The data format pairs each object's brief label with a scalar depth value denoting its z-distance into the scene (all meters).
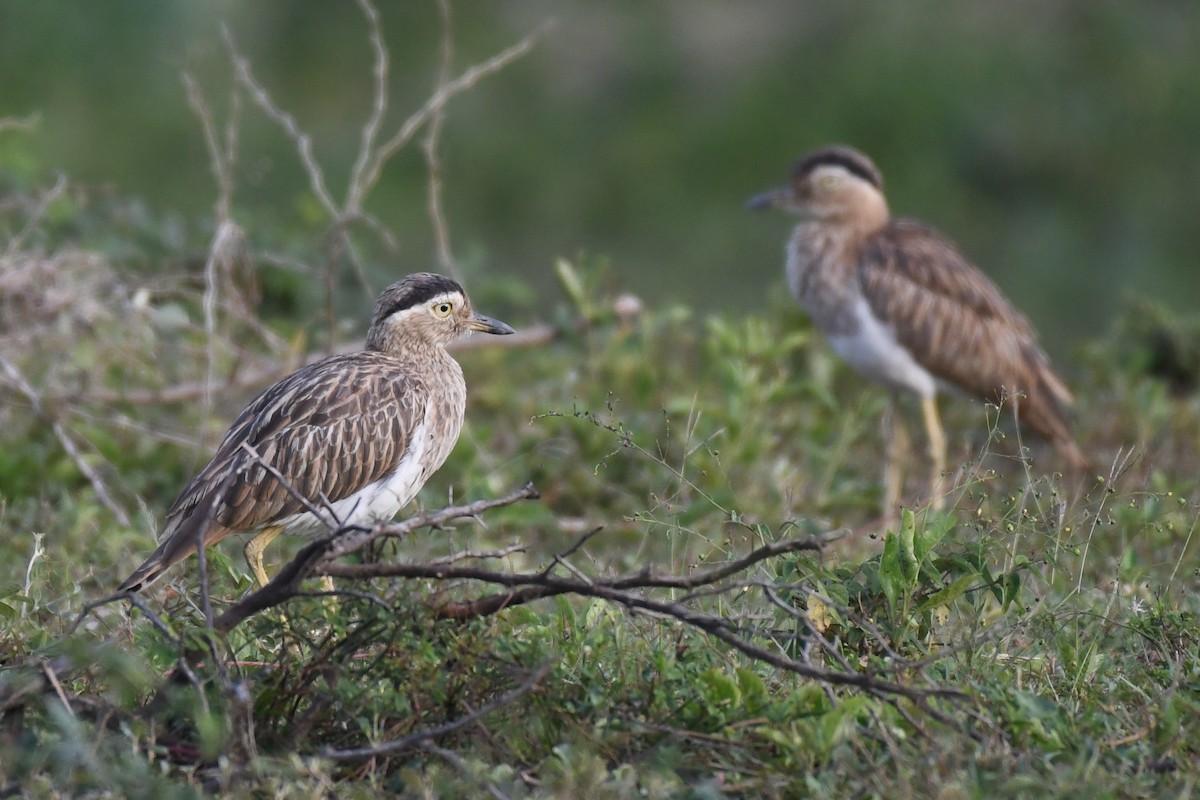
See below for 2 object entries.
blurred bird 17.37
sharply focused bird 11.26
